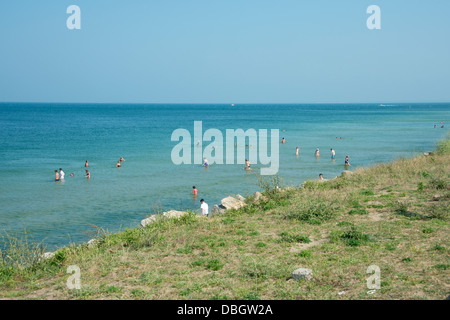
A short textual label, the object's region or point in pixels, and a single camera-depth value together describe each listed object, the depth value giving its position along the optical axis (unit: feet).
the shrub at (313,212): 42.60
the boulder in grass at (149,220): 45.40
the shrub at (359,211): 43.61
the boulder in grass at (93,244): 38.51
